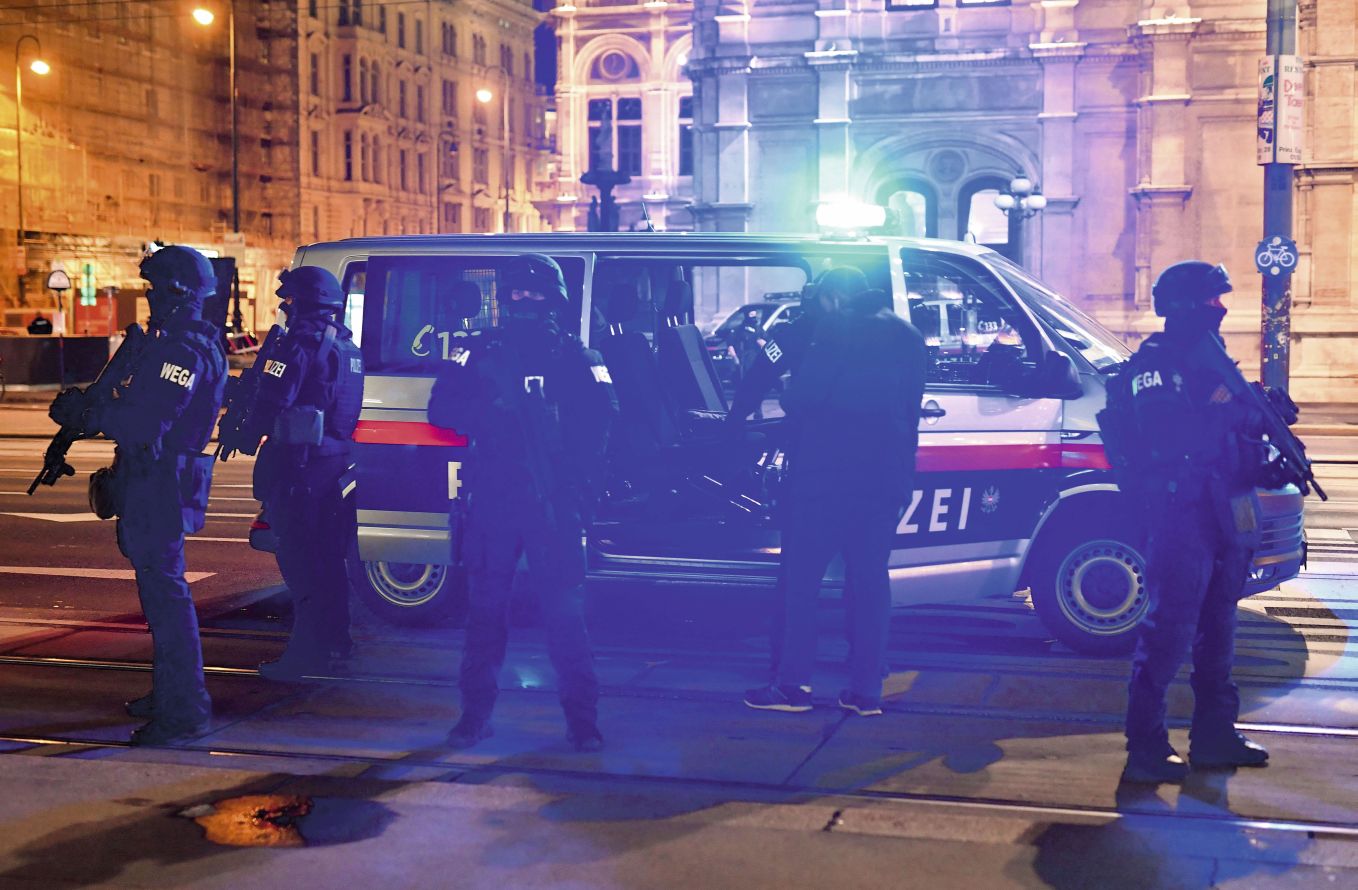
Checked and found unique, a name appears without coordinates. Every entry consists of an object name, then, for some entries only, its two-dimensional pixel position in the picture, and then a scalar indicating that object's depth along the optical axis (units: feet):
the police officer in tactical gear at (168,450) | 21.50
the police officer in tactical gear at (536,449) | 21.24
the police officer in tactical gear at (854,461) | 22.98
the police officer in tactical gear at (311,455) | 24.61
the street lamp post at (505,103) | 299.17
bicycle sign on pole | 66.74
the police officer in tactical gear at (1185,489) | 19.94
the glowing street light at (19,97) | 176.96
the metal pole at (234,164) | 122.93
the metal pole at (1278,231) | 62.49
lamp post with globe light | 93.30
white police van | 26.43
